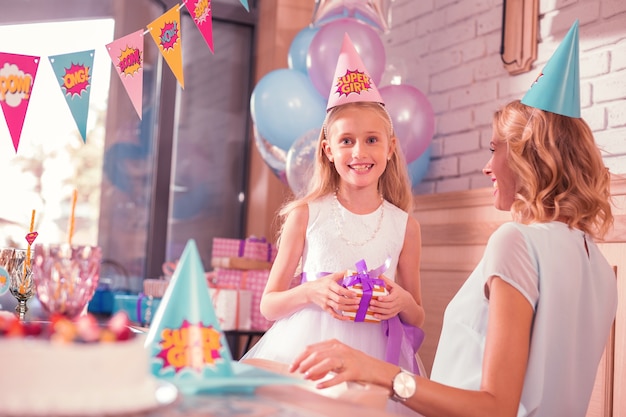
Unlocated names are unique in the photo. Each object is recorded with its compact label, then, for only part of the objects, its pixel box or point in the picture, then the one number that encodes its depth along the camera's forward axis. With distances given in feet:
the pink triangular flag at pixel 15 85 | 7.98
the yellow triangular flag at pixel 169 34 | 8.76
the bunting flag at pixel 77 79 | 8.64
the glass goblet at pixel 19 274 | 5.34
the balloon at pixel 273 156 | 11.18
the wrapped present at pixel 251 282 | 11.34
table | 2.36
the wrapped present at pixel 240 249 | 11.91
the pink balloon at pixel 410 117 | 9.71
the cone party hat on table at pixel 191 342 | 2.68
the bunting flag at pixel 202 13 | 8.76
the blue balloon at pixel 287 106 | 10.50
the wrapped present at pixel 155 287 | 11.85
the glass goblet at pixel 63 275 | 2.93
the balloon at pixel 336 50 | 9.91
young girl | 6.74
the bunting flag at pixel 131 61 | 8.81
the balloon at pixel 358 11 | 10.66
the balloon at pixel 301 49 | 11.21
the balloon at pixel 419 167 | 10.55
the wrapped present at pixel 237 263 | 11.73
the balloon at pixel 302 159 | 9.73
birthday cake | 2.16
